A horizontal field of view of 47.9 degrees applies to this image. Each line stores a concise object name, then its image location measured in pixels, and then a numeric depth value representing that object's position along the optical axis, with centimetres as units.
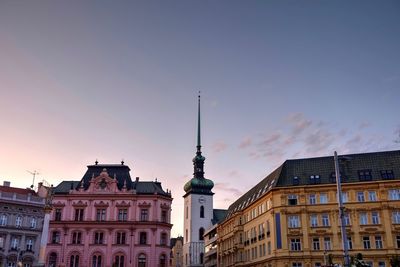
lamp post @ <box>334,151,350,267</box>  2544
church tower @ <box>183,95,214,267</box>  12188
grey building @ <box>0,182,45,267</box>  7638
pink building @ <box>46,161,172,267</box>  8881
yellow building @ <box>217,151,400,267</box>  6328
